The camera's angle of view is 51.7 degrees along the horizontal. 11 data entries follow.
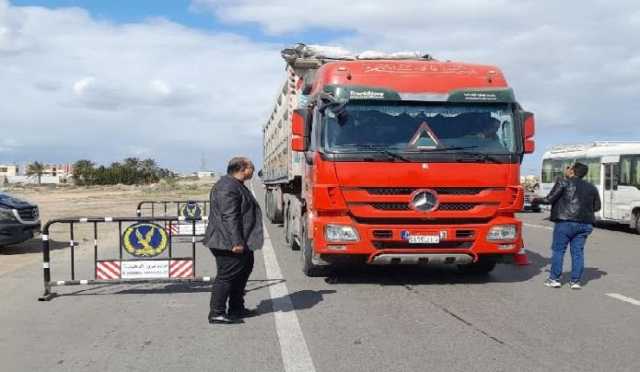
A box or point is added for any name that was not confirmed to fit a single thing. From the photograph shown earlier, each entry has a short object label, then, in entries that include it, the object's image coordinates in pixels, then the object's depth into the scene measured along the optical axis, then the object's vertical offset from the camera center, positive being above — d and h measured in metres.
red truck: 8.43 +0.16
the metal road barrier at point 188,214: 14.16 -0.98
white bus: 18.80 -0.03
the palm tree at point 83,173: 115.28 +0.37
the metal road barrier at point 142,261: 8.32 -1.09
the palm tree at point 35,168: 149.06 +1.48
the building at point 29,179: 162.43 -1.12
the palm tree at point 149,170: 124.94 +1.05
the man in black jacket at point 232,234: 6.67 -0.59
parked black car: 12.80 -0.91
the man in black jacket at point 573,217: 8.87 -0.55
